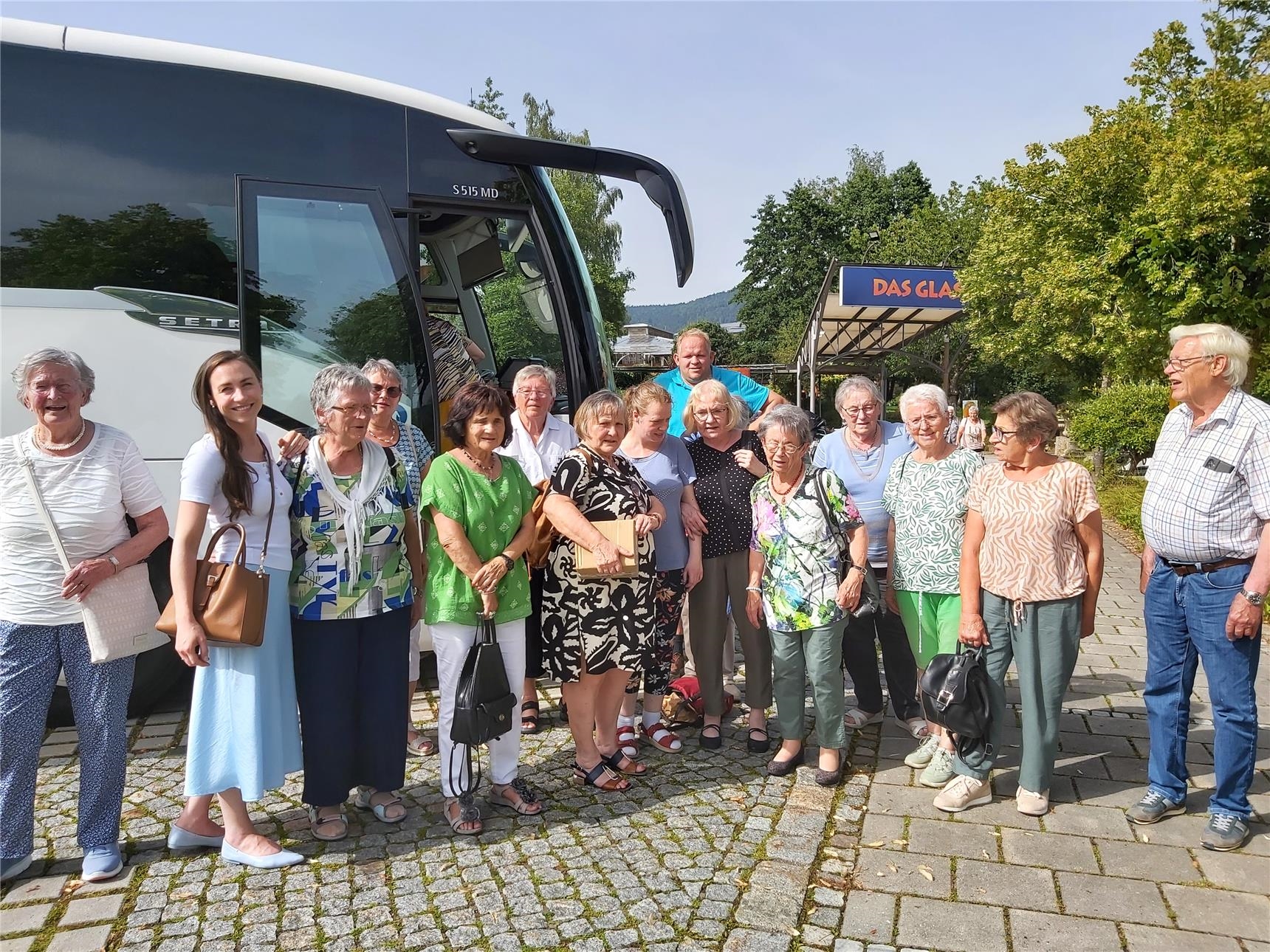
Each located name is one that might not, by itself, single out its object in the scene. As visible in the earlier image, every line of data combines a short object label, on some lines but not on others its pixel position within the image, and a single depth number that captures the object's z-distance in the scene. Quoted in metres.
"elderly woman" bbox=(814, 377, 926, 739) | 4.60
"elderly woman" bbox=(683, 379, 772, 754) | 4.55
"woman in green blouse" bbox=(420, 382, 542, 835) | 3.63
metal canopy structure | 16.77
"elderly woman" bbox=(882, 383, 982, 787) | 4.14
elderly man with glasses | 3.44
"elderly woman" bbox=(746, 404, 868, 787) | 4.10
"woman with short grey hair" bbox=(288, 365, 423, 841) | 3.47
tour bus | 4.54
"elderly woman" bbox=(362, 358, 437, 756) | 4.20
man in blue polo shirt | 5.29
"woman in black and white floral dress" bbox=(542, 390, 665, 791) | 3.97
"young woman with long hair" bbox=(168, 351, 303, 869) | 3.21
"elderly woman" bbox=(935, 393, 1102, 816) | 3.72
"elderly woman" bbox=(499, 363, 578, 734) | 4.43
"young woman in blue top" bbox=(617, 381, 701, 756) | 4.41
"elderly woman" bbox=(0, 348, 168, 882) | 3.23
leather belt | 3.51
